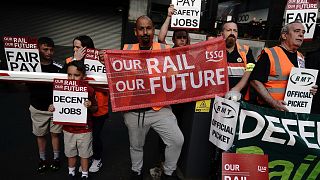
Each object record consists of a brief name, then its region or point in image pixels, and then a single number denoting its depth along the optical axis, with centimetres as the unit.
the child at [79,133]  288
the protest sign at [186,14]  444
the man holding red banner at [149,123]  283
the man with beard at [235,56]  336
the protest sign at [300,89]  281
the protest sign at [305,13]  407
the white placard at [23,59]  313
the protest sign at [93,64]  352
